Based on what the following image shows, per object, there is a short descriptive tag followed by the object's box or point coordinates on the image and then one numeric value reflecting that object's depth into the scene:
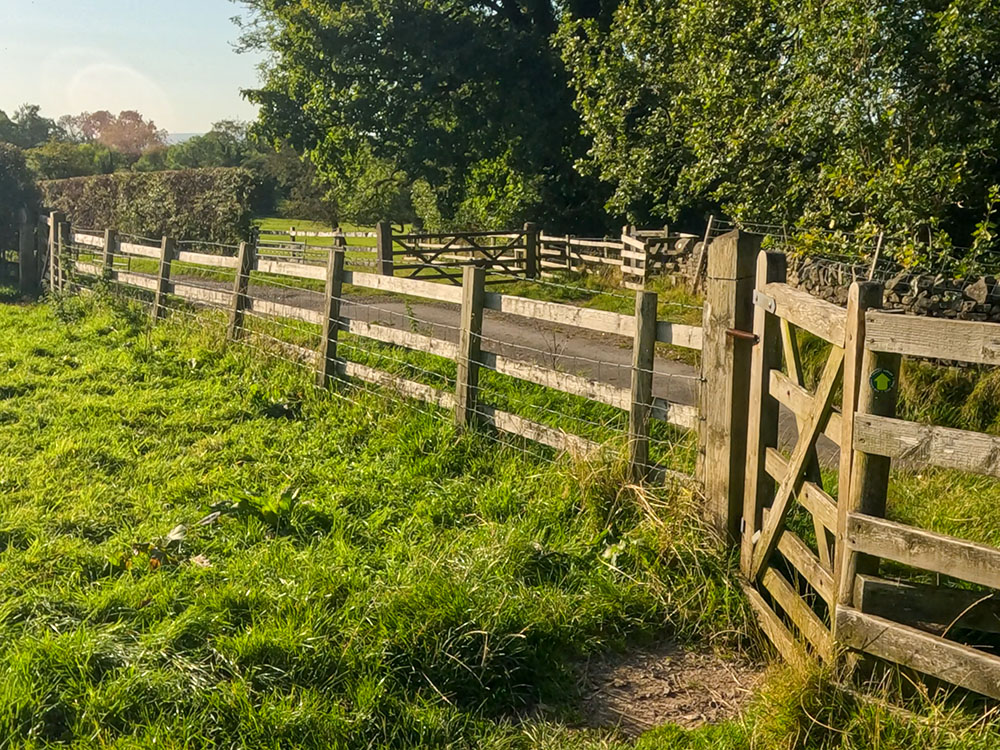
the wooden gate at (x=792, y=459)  3.77
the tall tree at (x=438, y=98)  23.41
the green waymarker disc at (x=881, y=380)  3.50
